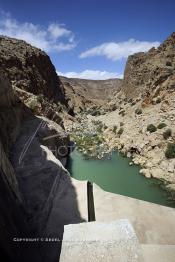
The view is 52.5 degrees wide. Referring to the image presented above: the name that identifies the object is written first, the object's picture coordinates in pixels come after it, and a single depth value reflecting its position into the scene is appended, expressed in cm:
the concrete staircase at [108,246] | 276
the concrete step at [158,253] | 277
